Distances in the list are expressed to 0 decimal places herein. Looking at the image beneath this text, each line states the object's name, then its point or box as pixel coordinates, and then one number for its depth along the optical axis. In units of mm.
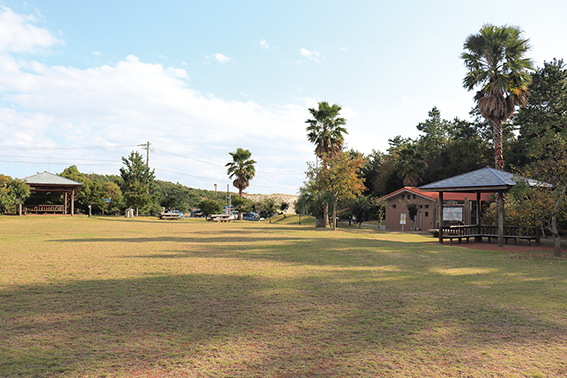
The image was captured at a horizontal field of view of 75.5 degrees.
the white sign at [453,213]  36594
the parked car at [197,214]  67681
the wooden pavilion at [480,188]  17680
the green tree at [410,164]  49438
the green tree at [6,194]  41784
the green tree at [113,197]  56909
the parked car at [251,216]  57031
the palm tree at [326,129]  41656
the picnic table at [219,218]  46094
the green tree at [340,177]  32750
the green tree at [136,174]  59894
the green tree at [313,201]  36656
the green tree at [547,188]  13750
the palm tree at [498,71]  25984
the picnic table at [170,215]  48594
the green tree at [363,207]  43281
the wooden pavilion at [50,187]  45969
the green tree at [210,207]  54000
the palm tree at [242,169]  55562
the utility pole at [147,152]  60525
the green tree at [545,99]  35125
